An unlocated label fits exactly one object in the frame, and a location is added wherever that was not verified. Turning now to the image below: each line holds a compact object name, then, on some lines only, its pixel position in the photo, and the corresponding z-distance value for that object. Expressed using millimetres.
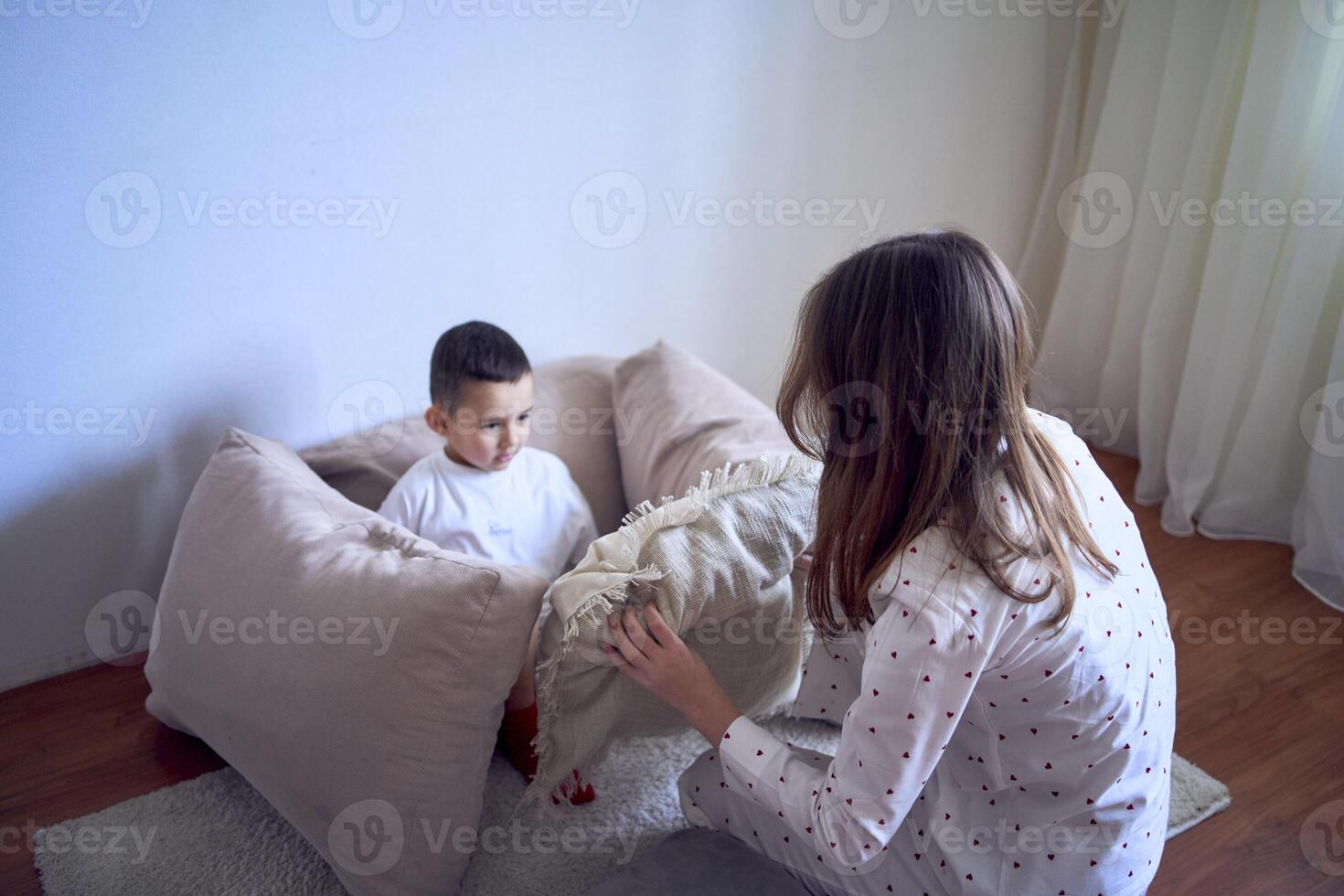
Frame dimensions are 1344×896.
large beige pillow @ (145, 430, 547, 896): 1160
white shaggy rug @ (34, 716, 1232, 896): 1285
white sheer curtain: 2010
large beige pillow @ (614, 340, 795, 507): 1687
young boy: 1559
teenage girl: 911
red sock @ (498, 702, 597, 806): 1444
